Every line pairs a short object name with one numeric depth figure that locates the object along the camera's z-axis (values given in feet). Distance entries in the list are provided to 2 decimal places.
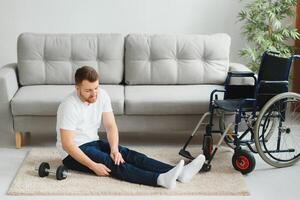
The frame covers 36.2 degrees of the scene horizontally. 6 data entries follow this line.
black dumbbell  9.16
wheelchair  9.56
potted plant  13.21
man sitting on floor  8.91
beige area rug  8.73
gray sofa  12.00
